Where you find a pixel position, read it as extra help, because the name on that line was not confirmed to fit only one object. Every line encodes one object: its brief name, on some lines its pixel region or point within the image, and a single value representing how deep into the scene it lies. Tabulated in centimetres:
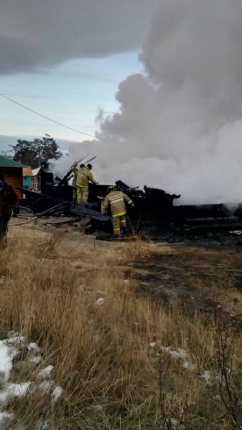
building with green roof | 2170
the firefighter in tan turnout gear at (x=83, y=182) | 1337
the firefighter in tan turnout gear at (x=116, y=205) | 1041
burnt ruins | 1148
